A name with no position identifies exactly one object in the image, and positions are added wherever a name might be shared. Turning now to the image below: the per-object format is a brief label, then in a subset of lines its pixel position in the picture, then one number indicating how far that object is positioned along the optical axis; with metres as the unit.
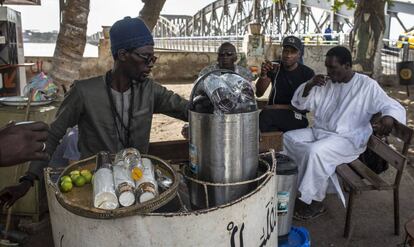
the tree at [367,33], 9.89
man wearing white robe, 3.77
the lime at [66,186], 1.75
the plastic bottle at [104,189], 1.56
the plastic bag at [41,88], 3.65
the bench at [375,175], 3.40
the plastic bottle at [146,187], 1.60
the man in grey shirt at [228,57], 4.48
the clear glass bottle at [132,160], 1.70
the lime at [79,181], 1.80
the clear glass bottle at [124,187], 1.57
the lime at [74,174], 1.82
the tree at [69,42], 4.66
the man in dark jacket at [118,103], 2.27
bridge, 24.58
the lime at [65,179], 1.78
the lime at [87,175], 1.84
